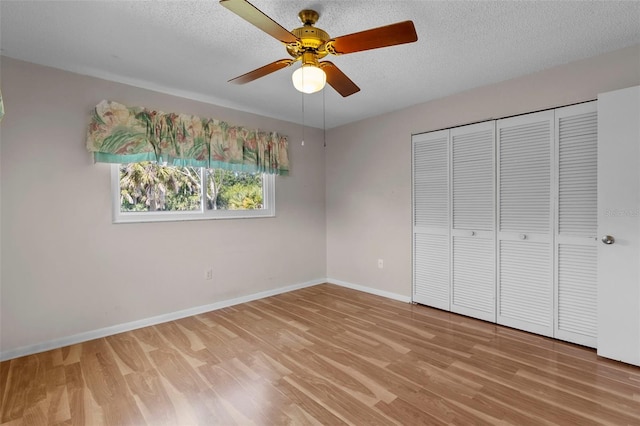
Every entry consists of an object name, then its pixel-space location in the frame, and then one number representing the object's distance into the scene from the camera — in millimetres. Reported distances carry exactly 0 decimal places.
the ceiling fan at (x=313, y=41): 1478
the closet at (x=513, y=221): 2549
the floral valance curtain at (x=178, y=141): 2754
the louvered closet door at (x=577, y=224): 2488
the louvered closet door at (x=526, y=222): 2715
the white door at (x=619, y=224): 2211
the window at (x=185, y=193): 2996
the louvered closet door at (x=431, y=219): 3408
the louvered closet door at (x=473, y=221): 3068
